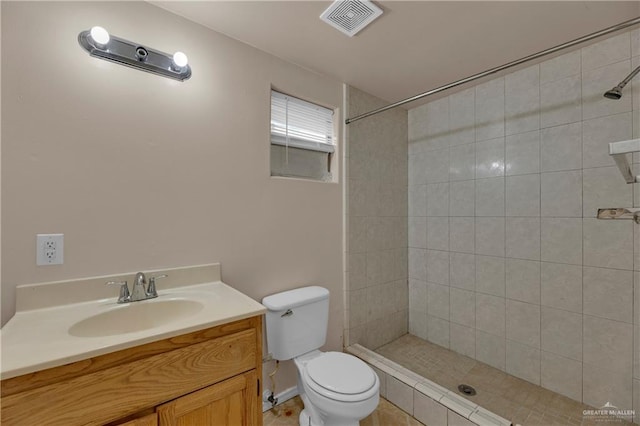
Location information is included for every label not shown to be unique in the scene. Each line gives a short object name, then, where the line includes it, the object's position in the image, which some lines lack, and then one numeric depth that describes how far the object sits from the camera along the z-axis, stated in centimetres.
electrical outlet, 109
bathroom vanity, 74
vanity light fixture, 115
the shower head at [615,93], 129
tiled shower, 161
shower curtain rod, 105
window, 185
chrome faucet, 120
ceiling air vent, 133
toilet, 129
